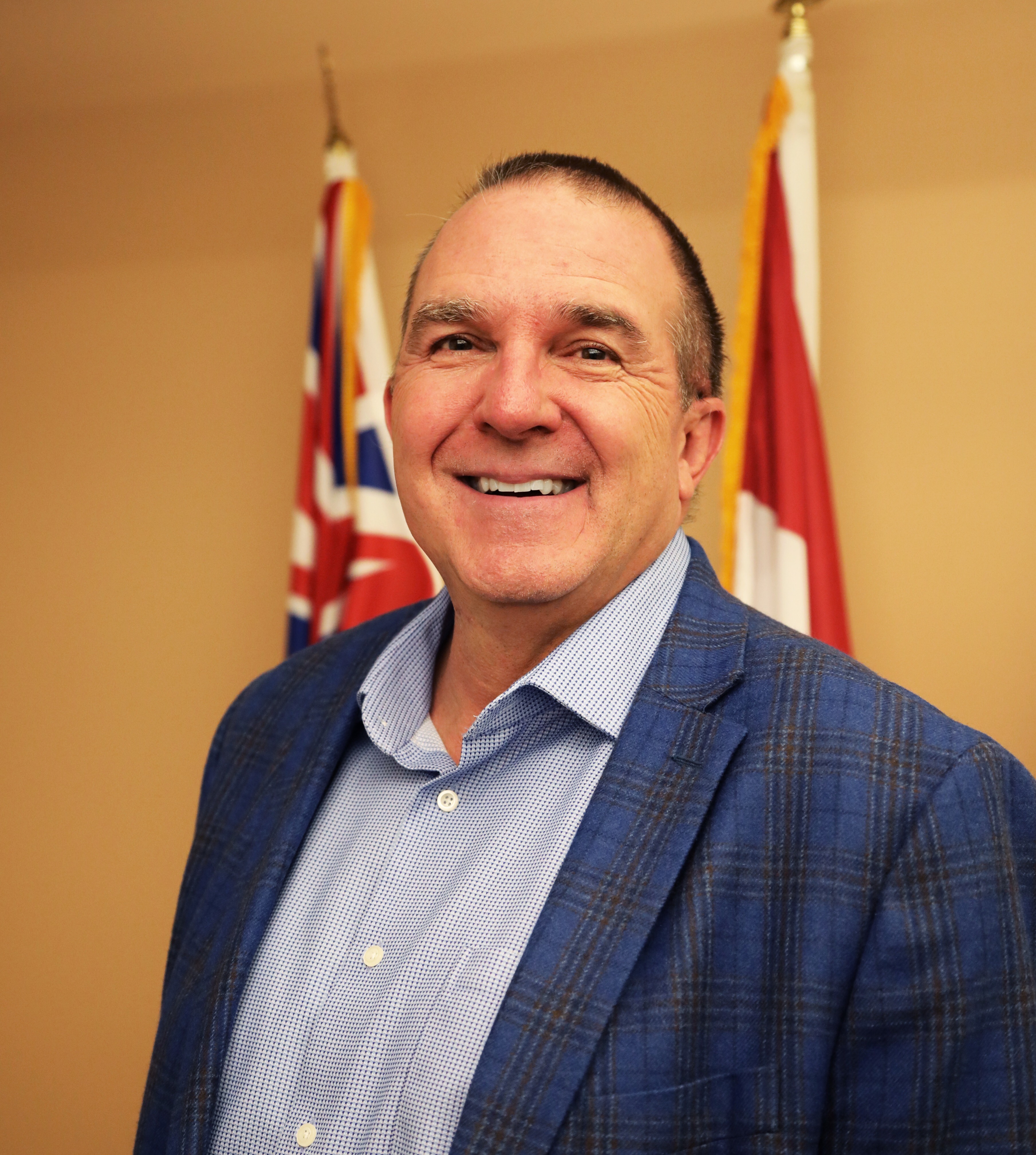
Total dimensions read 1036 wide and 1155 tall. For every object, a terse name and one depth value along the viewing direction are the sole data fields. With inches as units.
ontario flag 90.4
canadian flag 81.6
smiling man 33.1
